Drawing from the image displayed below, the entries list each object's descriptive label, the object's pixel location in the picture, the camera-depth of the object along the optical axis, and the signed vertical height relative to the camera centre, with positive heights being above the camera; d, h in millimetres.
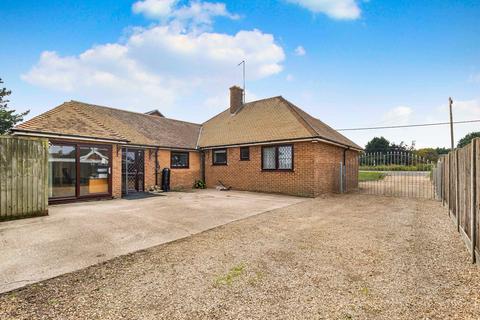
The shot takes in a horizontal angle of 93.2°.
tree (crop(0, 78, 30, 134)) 27797 +6271
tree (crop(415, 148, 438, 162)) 53716 +2555
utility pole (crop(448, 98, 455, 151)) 21547 +4095
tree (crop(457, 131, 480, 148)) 76094 +8261
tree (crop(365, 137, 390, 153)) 69438 +5632
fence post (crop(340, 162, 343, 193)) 12984 -860
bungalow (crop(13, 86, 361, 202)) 9562 +714
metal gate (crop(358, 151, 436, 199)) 11103 -1747
